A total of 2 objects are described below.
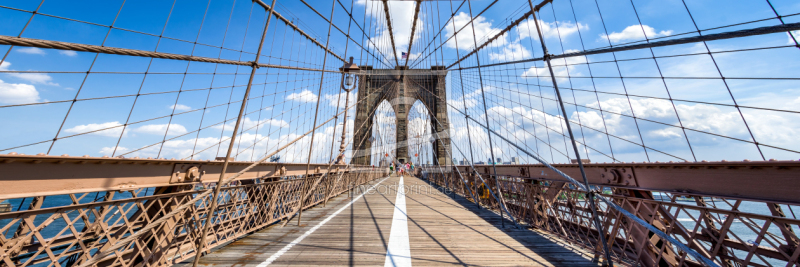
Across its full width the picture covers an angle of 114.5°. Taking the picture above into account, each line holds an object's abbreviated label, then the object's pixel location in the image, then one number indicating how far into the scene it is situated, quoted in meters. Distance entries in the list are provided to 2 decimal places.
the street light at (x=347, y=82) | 9.44
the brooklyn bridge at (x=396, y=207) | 2.65
